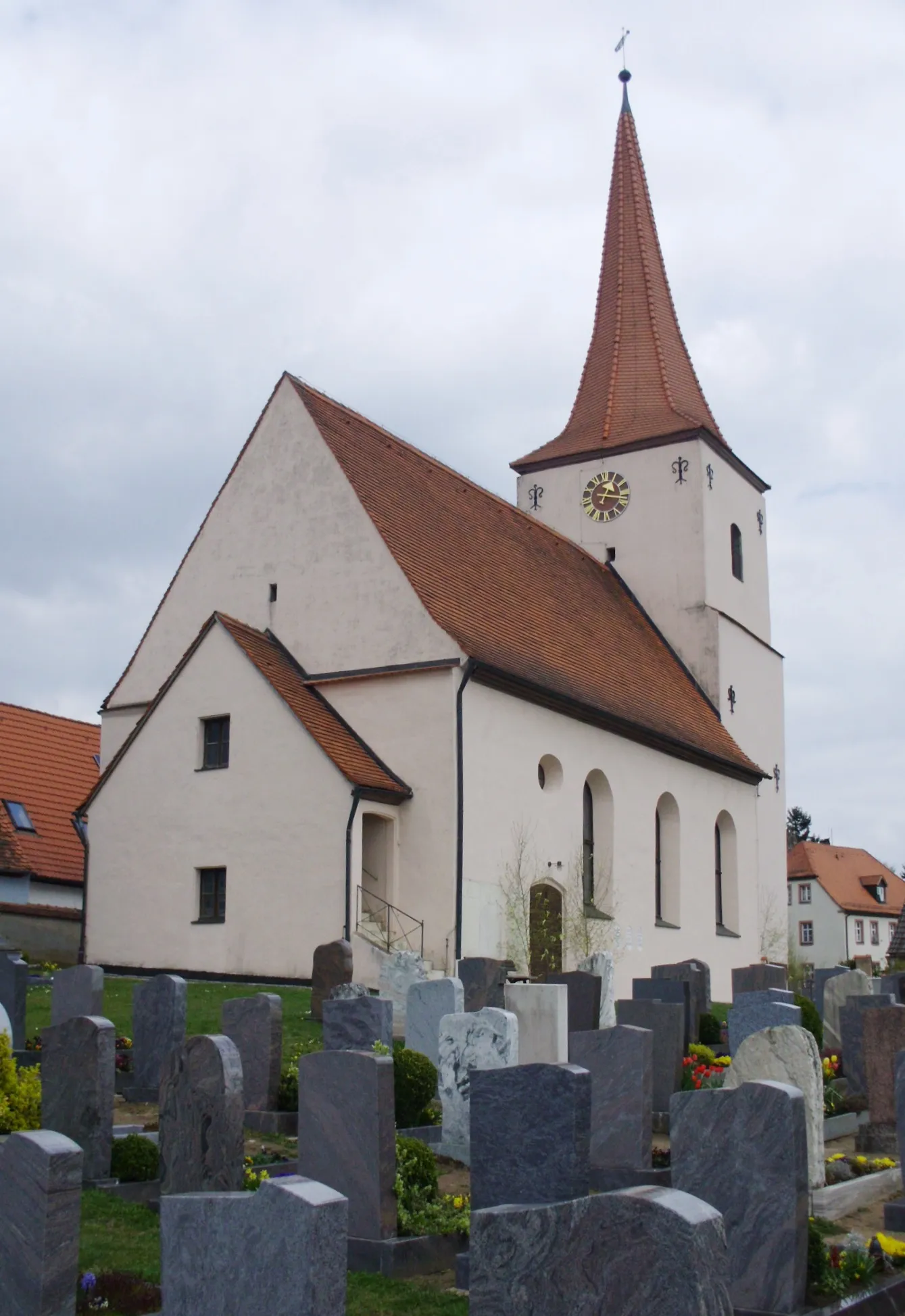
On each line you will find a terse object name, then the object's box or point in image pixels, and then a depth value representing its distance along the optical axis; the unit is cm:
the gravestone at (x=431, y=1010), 1259
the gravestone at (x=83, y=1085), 930
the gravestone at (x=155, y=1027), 1223
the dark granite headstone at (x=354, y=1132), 796
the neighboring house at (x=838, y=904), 6353
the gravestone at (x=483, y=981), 1446
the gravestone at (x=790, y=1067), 945
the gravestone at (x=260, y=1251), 466
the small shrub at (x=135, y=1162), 920
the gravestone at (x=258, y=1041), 1117
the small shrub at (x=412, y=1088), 1090
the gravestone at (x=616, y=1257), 403
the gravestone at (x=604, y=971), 1631
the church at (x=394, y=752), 2092
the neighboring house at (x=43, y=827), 2538
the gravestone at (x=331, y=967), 1628
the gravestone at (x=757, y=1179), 686
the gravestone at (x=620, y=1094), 941
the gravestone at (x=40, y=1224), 598
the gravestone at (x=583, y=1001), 1439
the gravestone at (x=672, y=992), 1555
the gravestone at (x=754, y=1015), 1197
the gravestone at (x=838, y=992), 1588
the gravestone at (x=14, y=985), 1395
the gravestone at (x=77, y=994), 1352
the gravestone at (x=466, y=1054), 1046
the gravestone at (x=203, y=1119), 798
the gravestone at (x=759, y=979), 1745
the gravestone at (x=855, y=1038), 1348
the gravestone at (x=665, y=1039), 1210
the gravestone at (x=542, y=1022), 1195
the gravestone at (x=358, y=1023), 1152
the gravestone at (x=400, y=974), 1628
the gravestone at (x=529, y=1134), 689
